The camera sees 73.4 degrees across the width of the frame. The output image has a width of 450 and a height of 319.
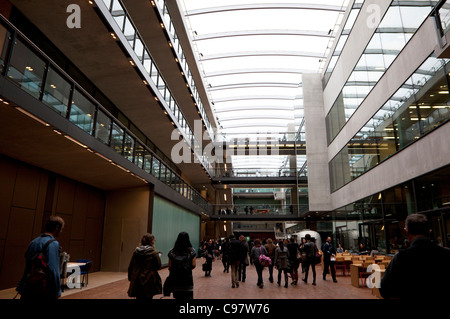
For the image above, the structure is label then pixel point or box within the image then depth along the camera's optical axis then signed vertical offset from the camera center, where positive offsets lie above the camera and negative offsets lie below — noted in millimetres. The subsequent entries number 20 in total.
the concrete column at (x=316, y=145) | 25297 +7025
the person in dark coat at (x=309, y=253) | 11320 -918
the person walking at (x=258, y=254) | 10344 -936
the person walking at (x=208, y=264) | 13386 -1618
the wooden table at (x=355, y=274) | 10734 -1587
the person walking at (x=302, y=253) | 11350 -939
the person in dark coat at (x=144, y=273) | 4457 -698
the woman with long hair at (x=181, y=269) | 4656 -646
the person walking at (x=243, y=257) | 10518 -1011
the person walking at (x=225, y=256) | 15412 -1486
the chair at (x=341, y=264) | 14639 -1706
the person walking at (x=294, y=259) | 10820 -1086
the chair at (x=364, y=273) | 10584 -1514
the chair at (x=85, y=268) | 9870 -1369
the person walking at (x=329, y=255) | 11760 -1033
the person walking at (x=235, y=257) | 10182 -991
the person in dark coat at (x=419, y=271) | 2158 -303
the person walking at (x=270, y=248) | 12750 -839
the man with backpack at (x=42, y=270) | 3137 -477
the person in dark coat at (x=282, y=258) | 10336 -1025
